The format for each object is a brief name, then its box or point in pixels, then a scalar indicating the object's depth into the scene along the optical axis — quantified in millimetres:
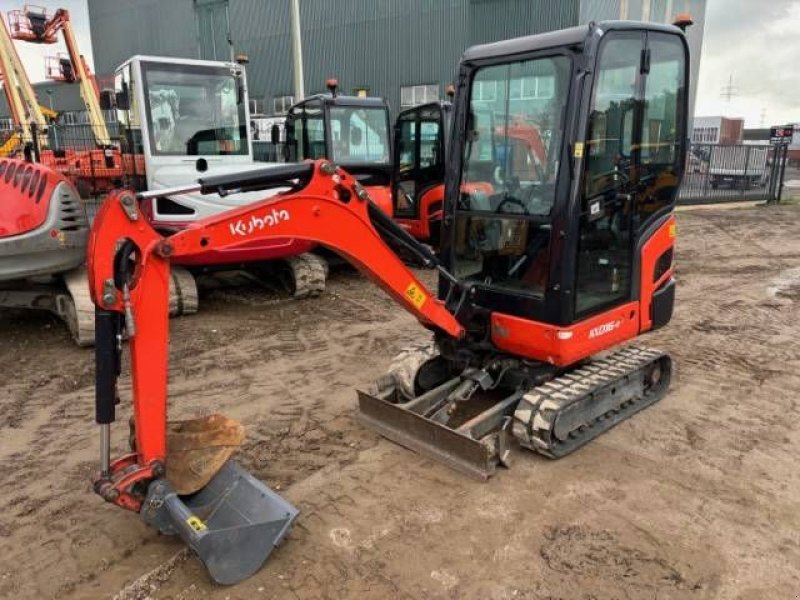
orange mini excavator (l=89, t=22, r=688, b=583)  2875
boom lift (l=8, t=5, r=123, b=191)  11828
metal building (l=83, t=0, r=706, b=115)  23047
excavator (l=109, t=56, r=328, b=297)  7102
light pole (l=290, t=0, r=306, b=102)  13133
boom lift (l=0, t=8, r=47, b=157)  13117
